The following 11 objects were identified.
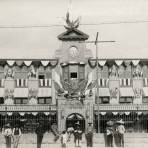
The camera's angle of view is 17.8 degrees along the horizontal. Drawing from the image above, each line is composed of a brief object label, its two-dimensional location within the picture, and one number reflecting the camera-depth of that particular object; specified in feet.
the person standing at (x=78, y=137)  97.50
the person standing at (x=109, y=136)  98.58
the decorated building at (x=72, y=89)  166.09
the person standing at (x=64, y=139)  93.09
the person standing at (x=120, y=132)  98.73
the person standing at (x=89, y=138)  100.37
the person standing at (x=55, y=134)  110.67
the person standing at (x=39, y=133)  94.71
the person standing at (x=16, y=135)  92.83
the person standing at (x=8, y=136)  96.84
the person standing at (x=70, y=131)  115.18
